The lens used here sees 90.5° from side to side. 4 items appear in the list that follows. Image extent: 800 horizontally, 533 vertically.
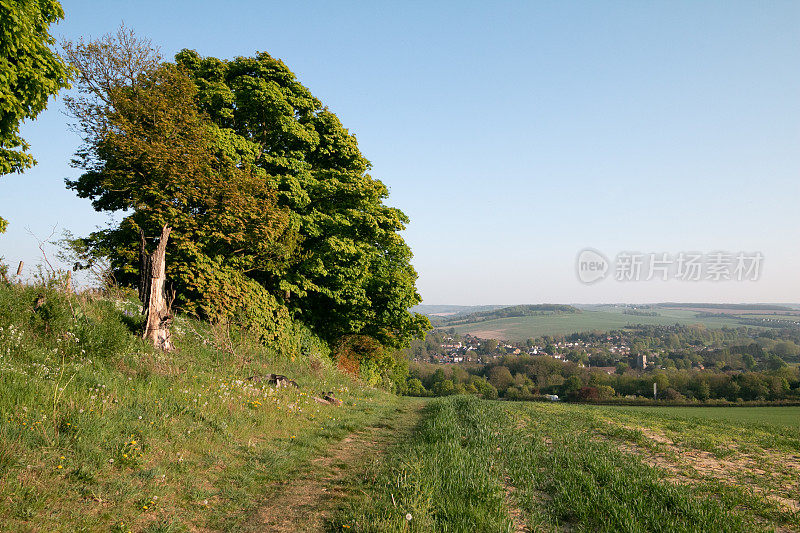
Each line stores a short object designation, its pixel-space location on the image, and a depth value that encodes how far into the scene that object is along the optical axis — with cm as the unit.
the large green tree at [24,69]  710
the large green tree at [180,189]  1122
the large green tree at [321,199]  1762
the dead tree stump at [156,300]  1128
